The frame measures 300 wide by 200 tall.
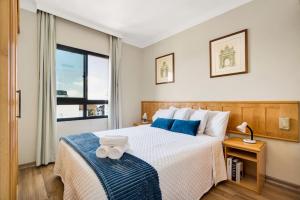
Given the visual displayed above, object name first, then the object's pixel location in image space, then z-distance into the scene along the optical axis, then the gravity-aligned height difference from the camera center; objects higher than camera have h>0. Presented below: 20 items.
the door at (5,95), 0.52 +0.02
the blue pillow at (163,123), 2.71 -0.44
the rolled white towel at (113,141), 1.57 -0.43
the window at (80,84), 3.04 +0.34
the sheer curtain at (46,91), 2.66 +0.15
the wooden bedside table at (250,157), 1.86 -0.76
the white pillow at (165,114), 2.95 -0.29
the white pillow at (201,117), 2.41 -0.29
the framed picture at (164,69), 3.52 +0.76
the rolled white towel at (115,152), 1.43 -0.51
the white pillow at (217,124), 2.28 -0.38
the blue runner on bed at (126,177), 1.04 -0.59
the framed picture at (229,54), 2.37 +0.76
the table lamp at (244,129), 2.08 -0.41
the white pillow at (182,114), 2.71 -0.26
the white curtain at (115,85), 3.59 +0.35
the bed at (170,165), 1.30 -0.67
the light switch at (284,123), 1.94 -0.30
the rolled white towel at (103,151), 1.46 -0.51
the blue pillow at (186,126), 2.36 -0.44
